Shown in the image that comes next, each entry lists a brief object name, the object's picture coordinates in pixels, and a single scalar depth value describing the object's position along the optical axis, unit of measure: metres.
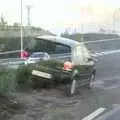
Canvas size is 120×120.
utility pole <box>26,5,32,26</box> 22.22
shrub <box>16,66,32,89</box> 9.95
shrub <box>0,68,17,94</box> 8.09
